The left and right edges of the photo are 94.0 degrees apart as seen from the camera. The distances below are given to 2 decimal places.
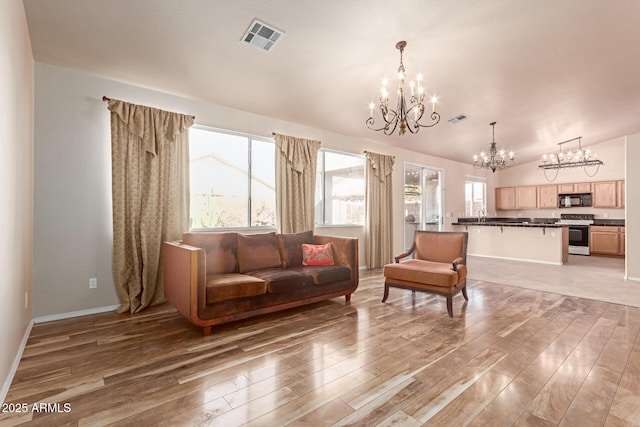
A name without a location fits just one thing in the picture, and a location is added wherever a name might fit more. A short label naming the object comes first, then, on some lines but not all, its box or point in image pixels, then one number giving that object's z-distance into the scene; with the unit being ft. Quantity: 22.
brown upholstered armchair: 11.15
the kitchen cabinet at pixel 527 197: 30.37
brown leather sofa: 9.18
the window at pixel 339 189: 18.51
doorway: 24.09
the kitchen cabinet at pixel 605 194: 25.94
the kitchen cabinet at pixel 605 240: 24.85
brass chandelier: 9.41
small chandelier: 20.23
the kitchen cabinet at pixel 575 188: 27.40
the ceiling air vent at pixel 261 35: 9.34
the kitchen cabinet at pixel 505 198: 31.97
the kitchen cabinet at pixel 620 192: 25.57
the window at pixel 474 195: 29.86
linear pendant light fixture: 23.61
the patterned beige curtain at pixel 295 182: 15.57
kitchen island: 21.95
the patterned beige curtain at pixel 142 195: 11.24
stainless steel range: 26.17
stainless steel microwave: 27.55
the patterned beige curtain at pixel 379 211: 19.95
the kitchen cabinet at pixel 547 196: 29.14
